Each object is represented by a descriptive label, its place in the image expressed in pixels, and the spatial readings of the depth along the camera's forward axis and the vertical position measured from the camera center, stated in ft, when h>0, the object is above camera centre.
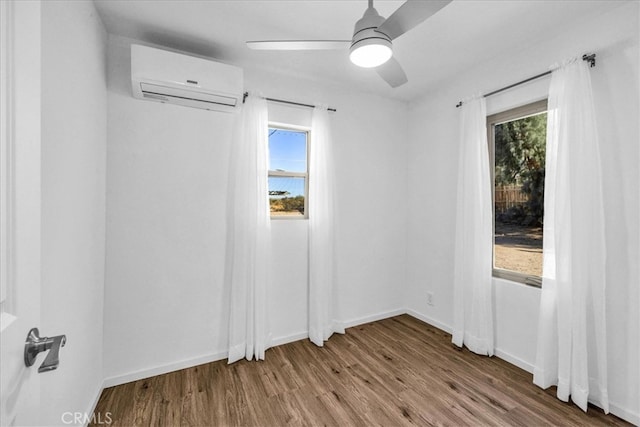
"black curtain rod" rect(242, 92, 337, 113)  8.31 +3.52
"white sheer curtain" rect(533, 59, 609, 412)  6.11 -0.87
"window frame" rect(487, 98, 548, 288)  7.61 +2.39
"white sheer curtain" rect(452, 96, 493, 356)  8.30 -0.71
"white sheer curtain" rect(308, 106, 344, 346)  9.19 -0.25
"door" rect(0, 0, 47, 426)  1.85 +0.05
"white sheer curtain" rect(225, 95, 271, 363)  8.07 -0.70
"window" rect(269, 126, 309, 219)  9.32 +1.39
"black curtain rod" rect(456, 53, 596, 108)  6.26 +3.51
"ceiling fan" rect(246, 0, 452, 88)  4.04 +2.91
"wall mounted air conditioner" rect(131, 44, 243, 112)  6.40 +3.17
